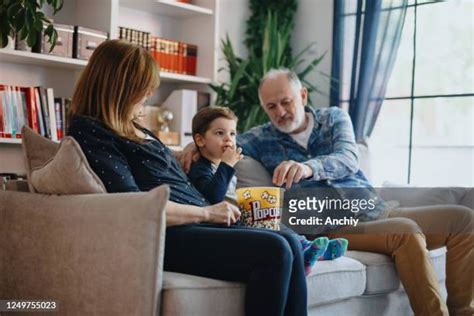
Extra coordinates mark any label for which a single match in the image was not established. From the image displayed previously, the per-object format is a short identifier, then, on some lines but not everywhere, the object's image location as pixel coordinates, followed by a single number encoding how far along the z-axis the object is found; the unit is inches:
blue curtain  159.6
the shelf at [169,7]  151.6
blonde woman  73.0
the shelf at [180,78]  150.6
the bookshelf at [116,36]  133.0
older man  99.4
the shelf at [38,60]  126.2
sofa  69.7
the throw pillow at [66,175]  73.6
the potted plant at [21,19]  109.3
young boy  86.8
